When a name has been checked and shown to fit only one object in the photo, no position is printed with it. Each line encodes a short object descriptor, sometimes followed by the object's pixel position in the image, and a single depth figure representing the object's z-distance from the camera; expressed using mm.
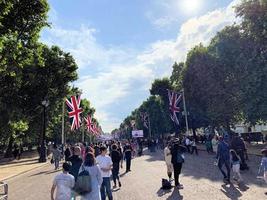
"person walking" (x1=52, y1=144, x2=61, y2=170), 14959
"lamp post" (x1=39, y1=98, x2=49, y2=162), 22467
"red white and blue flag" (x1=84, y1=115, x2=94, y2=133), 29945
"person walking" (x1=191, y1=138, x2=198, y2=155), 20579
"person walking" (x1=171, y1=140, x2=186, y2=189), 8079
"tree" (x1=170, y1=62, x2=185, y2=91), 45024
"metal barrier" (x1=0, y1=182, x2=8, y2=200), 6059
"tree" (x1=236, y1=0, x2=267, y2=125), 18195
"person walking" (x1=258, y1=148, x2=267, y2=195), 6774
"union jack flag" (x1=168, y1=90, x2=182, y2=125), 22375
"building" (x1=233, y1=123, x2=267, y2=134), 45262
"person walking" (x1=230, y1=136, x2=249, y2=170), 9837
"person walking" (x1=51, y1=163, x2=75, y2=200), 4206
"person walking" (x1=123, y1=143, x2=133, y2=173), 12138
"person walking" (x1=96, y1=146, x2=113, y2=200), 5918
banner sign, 41394
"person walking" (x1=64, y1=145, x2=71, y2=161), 11776
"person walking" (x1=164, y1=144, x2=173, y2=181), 8518
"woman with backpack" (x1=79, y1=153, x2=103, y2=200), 4307
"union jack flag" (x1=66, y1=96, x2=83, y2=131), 18391
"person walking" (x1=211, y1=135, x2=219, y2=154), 15726
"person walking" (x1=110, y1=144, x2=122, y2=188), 8630
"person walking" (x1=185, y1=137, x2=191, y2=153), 21495
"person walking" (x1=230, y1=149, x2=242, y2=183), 7921
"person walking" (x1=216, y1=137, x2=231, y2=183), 8343
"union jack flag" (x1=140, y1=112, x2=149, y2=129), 45051
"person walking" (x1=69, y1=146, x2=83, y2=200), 5326
